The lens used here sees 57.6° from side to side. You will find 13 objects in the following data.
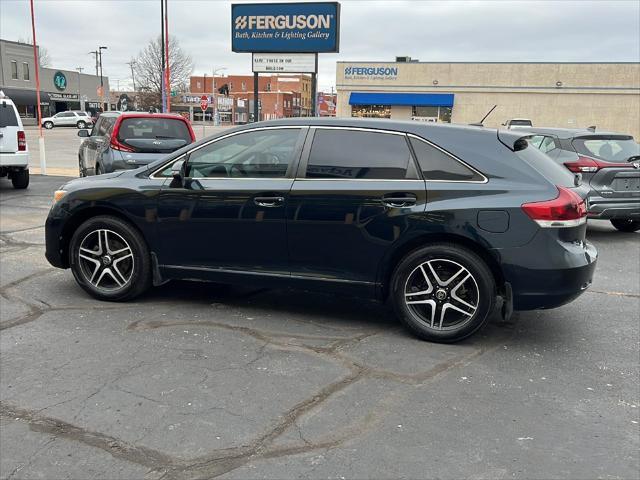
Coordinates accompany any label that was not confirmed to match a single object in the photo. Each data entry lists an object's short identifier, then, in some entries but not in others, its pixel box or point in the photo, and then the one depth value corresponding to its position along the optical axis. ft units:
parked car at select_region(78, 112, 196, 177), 35.68
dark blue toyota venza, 13.97
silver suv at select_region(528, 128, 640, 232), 28.02
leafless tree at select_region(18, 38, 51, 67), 301.84
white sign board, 61.41
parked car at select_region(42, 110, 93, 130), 167.02
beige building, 140.77
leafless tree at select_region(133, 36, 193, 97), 191.21
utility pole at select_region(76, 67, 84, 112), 224.53
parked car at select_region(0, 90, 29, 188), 40.22
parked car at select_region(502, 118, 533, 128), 62.03
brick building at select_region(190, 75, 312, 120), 335.67
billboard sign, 59.57
